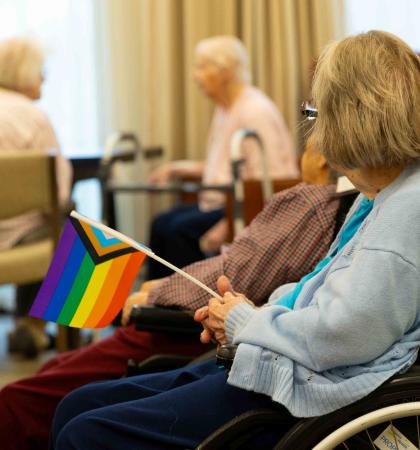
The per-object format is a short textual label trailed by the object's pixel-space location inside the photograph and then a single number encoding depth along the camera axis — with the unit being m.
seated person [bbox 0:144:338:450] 3.69
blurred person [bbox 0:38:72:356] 5.26
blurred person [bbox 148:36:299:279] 6.09
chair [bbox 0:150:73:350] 4.83
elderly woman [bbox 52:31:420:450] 3.18
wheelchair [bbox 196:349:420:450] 3.17
